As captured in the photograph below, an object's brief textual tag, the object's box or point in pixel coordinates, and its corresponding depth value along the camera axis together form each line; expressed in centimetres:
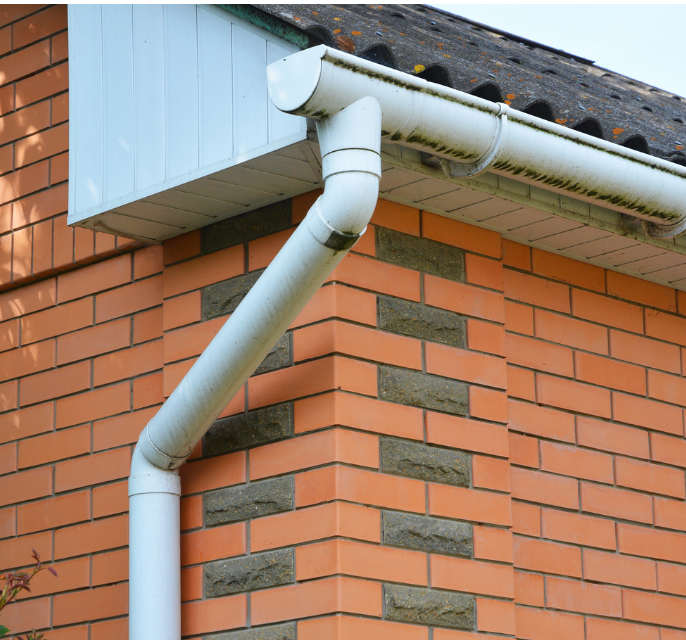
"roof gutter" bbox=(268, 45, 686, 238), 550
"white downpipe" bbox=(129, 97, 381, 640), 555
